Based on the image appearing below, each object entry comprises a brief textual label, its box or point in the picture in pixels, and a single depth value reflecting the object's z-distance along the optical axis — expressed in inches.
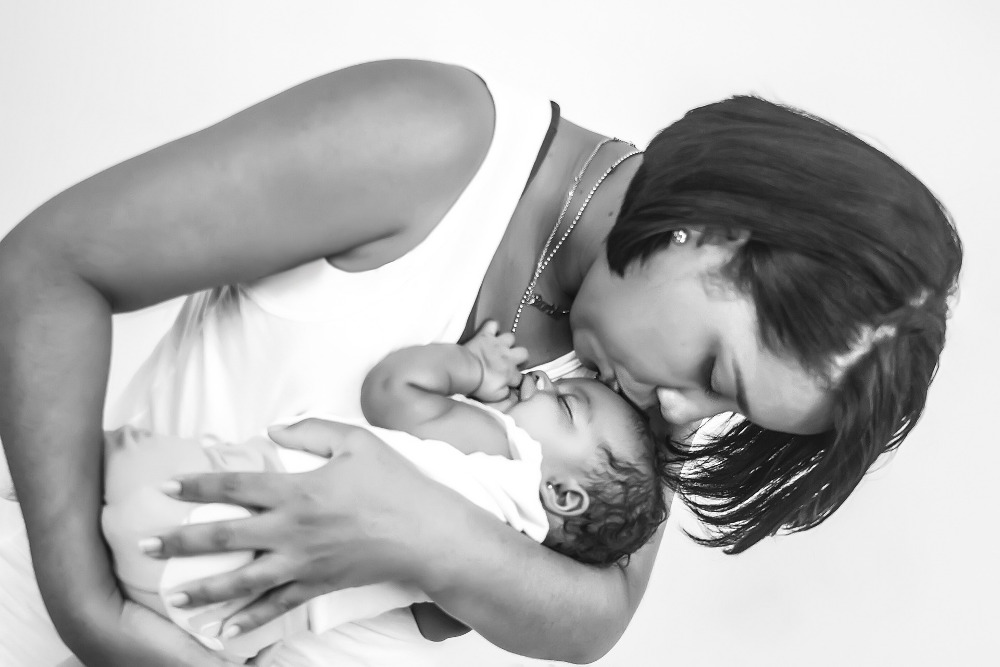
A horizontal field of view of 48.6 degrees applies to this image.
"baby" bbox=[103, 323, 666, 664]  49.0
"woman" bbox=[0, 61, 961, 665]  46.3
